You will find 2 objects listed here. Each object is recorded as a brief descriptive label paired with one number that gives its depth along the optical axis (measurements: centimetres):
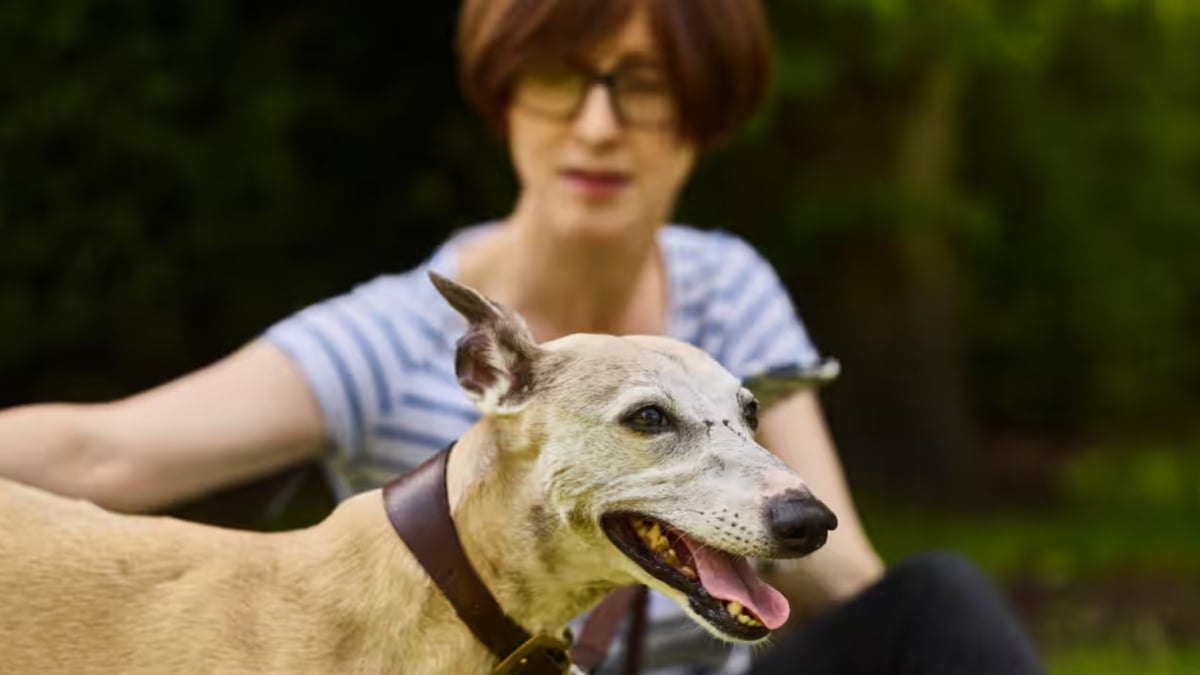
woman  287
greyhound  208
